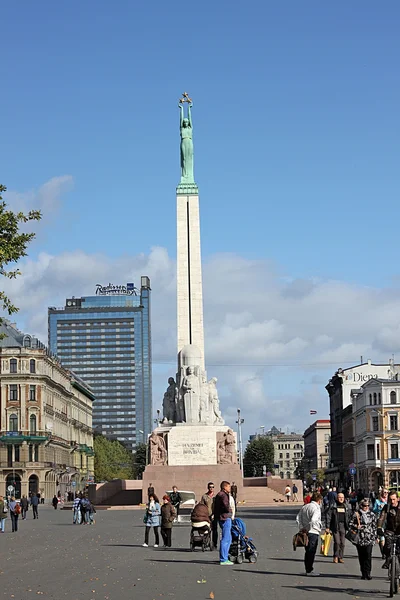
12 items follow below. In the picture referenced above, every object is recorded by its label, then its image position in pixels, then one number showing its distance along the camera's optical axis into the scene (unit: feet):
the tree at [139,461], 474.49
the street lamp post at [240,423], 349.82
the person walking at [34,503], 173.68
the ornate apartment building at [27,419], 334.65
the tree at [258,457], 497.87
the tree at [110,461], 465.88
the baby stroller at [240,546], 74.23
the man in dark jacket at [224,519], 72.38
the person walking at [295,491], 215.51
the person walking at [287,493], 208.54
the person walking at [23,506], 179.71
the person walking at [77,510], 142.28
